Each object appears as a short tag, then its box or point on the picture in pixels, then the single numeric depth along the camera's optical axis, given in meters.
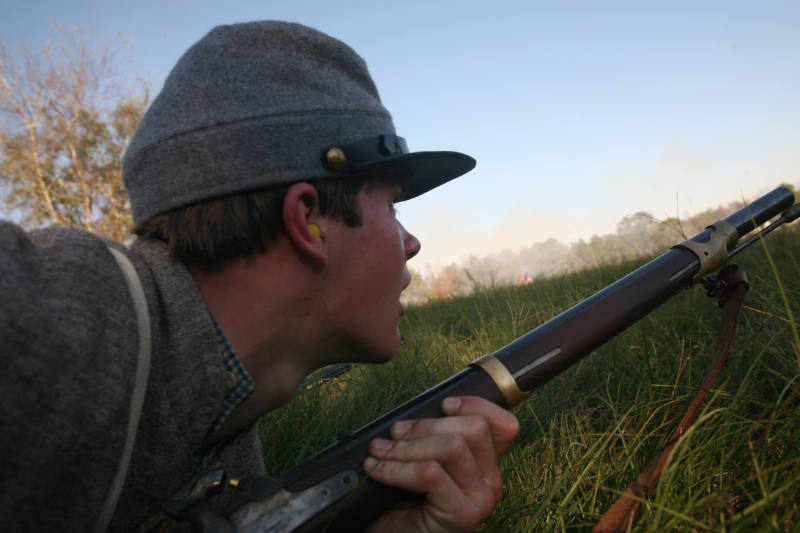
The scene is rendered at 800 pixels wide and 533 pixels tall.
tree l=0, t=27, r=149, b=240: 15.99
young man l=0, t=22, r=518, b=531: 0.29
